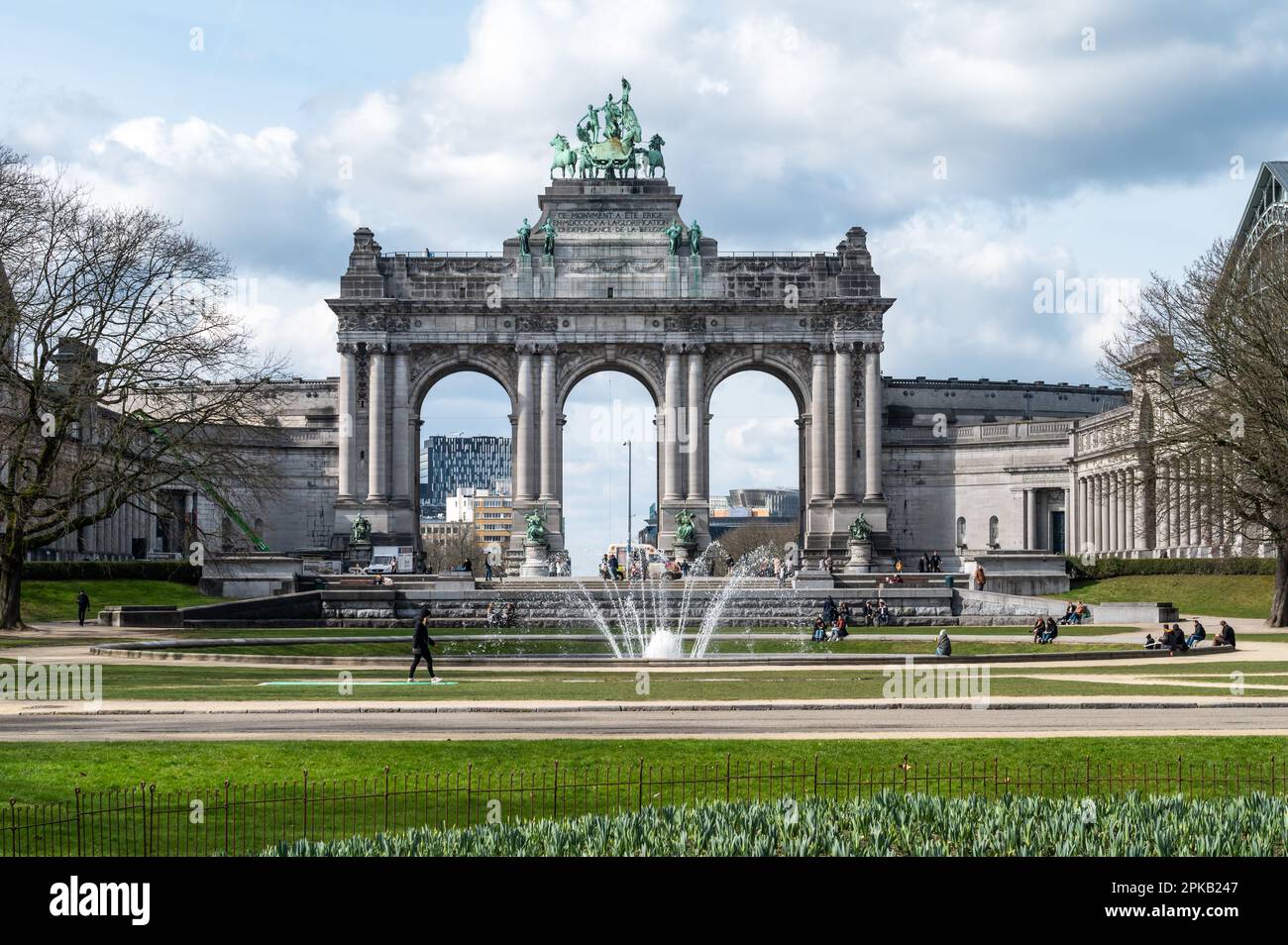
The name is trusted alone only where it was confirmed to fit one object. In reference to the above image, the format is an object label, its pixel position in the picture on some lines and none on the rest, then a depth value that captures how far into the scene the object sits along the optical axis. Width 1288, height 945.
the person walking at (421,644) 37.66
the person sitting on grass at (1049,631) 55.00
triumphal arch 106.75
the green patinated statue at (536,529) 98.38
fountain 52.97
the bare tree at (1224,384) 60.44
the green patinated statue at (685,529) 99.12
